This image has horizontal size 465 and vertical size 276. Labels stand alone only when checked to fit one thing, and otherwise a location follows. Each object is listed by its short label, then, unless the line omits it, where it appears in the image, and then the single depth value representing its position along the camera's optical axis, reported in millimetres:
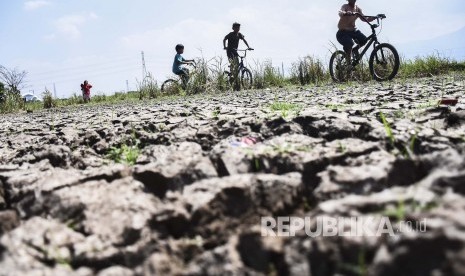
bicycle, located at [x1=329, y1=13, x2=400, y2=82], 6234
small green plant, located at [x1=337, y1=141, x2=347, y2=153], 1423
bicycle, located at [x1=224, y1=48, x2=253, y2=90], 8672
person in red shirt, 12655
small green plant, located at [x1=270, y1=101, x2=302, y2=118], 2370
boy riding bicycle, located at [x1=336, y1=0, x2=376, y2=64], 6441
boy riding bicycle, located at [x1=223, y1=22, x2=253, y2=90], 8609
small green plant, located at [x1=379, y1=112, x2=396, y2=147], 1473
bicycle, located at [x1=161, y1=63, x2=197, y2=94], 8816
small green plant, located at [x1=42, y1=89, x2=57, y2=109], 10164
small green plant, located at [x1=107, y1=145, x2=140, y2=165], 1795
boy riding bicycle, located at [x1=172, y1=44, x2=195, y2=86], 8977
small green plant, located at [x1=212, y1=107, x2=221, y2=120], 2527
